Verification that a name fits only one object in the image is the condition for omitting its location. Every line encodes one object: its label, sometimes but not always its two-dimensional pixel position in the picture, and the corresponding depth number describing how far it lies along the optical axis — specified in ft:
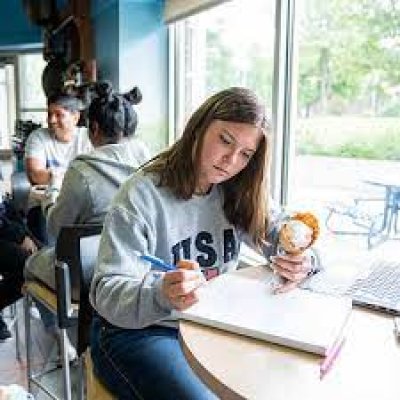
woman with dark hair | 5.78
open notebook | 3.00
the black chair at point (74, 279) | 5.18
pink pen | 2.73
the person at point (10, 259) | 8.52
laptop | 3.58
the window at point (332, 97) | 6.75
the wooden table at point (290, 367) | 2.55
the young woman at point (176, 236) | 3.56
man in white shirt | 10.15
